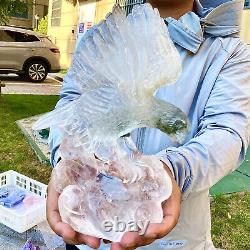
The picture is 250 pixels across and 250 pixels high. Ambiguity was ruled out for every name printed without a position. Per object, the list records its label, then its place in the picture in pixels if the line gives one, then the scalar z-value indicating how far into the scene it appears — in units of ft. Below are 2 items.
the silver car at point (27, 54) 36.06
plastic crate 8.48
